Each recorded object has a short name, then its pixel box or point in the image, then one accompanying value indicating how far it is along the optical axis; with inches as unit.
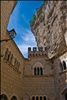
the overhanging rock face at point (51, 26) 358.2
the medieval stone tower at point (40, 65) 203.9
